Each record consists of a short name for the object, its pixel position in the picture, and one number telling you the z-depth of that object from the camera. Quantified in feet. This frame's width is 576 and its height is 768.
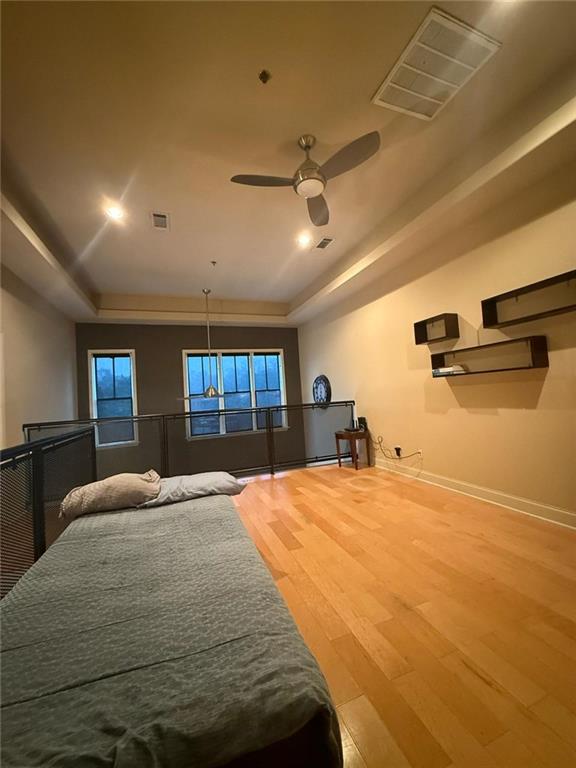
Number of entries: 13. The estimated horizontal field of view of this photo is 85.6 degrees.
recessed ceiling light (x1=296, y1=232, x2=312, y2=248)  12.95
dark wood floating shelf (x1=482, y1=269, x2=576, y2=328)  7.82
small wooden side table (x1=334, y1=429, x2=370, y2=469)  15.34
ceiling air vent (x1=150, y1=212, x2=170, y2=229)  10.86
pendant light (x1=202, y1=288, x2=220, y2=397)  16.52
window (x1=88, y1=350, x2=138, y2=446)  19.13
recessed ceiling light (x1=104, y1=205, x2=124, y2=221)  10.28
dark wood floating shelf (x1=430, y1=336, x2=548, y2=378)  8.43
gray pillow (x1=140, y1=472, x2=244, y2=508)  6.52
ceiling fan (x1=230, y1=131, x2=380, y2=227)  7.09
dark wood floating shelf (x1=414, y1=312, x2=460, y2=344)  10.85
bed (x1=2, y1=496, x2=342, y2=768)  1.99
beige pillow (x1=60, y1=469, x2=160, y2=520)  5.99
